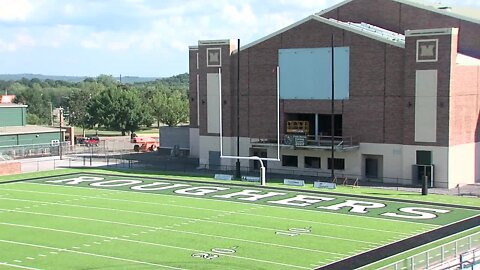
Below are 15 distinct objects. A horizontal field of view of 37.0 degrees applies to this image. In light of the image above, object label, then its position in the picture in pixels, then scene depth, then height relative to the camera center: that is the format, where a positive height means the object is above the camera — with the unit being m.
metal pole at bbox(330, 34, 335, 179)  48.17 -0.55
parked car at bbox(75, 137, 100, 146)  86.14 -3.70
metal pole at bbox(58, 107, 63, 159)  68.14 -3.37
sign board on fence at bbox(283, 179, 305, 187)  47.06 -4.68
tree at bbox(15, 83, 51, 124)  145.26 +1.85
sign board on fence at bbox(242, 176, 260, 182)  49.42 -4.66
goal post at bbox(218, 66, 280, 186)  47.33 -0.53
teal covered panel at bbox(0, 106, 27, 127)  79.06 -0.55
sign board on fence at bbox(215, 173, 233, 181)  50.31 -4.61
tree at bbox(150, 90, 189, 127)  116.81 +0.20
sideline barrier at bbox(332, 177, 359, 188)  47.62 -4.80
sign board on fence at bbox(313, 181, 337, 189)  45.81 -4.71
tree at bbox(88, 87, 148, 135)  101.25 +0.16
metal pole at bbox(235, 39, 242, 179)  51.28 -1.04
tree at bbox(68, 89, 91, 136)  123.18 +1.13
